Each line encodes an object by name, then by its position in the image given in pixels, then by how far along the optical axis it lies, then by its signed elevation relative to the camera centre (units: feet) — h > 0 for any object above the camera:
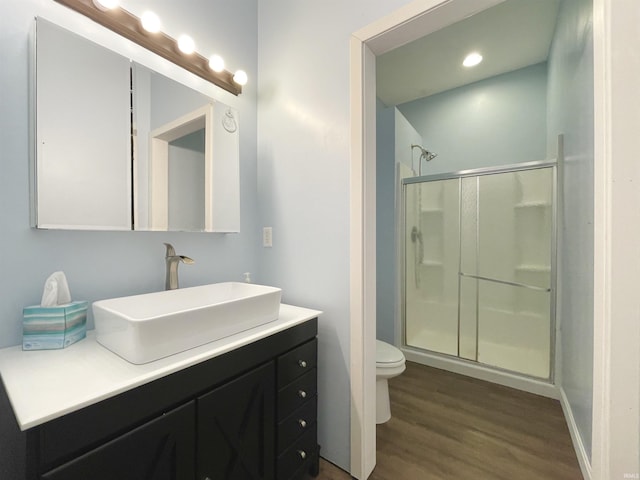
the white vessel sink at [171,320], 2.49 -0.92
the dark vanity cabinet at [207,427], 1.93 -1.74
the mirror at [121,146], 3.05 +1.30
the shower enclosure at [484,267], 7.51 -0.93
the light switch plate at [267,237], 5.32 +0.03
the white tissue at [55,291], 2.84 -0.57
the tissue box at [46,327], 2.72 -0.91
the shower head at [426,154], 9.88 +3.13
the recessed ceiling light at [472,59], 7.82 +5.37
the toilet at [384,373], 5.32 -2.70
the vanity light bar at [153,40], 3.38 +2.90
